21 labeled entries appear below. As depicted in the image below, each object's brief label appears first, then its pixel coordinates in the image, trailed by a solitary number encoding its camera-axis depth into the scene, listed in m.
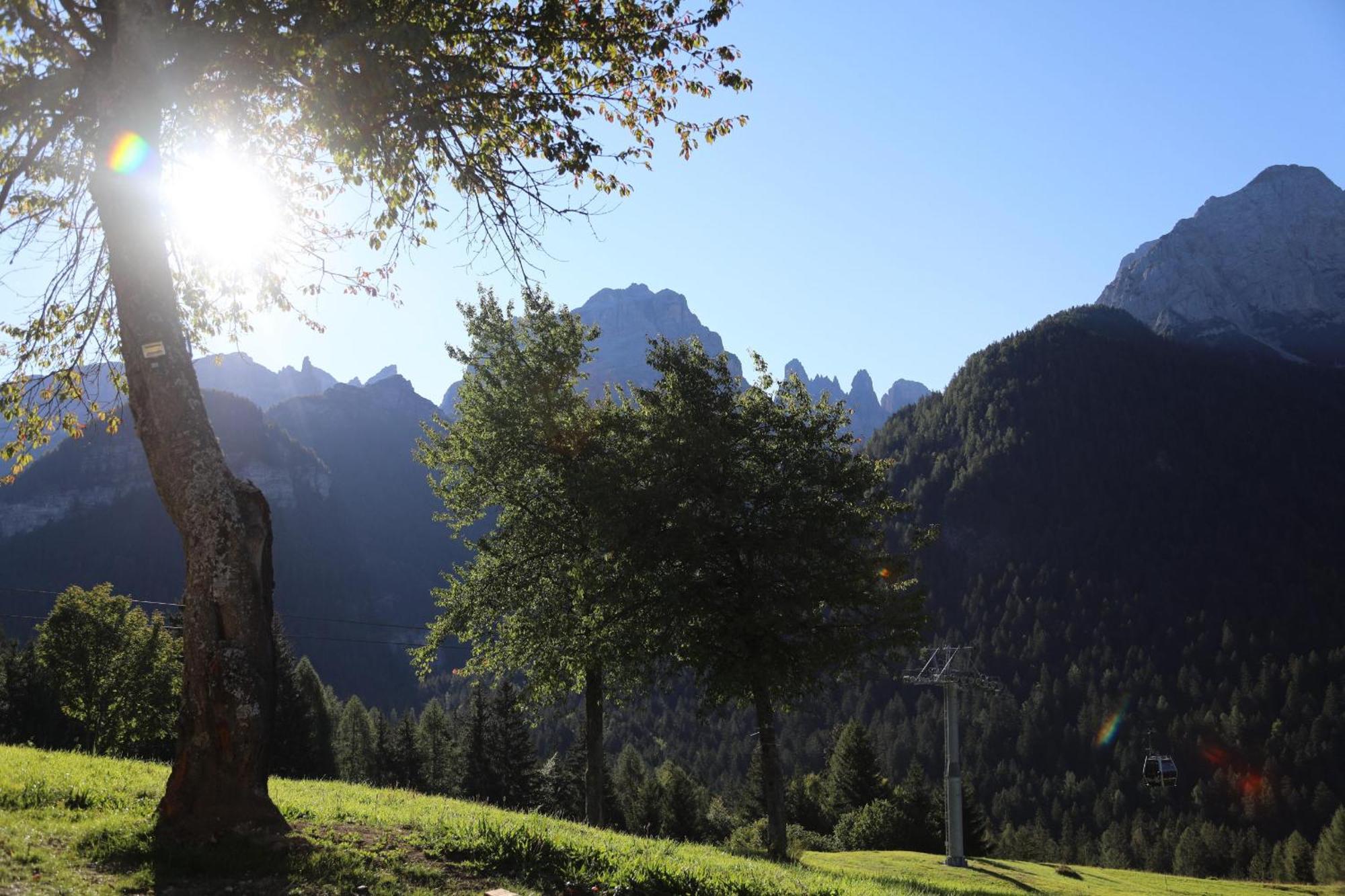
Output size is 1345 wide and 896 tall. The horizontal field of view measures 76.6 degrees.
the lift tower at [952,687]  39.59
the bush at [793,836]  54.44
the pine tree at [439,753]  68.05
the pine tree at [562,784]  60.65
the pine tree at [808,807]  72.44
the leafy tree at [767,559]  17.66
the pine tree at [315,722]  56.22
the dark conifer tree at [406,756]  69.06
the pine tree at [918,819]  58.25
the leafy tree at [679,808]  61.78
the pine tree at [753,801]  66.74
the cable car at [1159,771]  45.88
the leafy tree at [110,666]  39.12
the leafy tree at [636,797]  64.12
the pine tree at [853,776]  66.06
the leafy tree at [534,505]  19.22
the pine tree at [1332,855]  93.25
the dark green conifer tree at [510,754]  61.00
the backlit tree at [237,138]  7.63
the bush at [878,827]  56.09
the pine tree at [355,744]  71.56
